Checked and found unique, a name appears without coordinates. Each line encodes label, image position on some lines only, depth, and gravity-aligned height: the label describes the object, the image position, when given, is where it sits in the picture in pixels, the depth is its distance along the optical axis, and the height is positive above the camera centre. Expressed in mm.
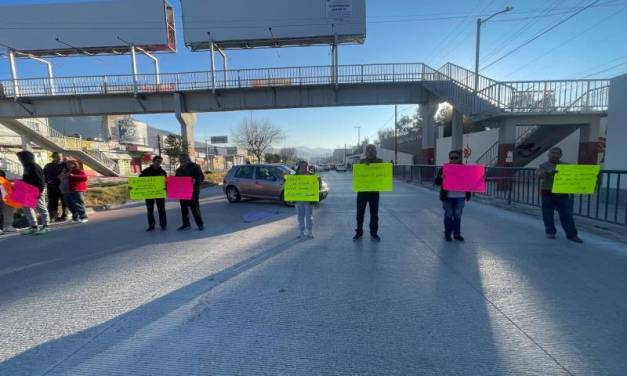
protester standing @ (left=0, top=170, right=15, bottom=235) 6367 -1012
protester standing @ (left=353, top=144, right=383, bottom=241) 5457 -849
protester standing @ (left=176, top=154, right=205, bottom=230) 6543 -396
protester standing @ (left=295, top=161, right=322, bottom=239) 5809 -1142
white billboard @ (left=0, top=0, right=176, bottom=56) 22859 +11773
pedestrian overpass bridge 19281 +4995
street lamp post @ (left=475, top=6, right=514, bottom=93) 15647 +7098
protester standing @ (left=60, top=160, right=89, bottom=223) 7309 -545
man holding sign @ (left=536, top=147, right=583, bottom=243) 5266 -888
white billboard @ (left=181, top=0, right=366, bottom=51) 21375 +11238
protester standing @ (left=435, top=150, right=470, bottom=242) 5270 -870
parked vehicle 10180 -723
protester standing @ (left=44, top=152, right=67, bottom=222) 7590 -481
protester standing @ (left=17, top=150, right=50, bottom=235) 6282 -444
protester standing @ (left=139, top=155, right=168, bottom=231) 6672 -882
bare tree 43094 +3829
